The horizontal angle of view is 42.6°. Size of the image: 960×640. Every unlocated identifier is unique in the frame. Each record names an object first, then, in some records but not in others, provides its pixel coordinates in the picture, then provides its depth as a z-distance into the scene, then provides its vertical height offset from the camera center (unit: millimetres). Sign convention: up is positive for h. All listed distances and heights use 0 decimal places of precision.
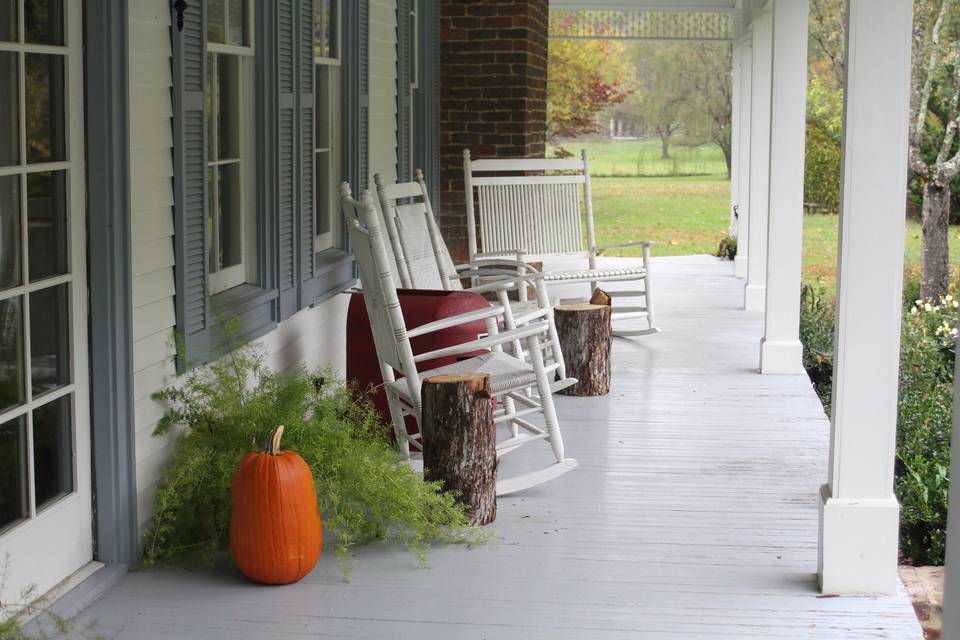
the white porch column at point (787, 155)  6258 +158
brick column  8078 +639
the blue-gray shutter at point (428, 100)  7609 +532
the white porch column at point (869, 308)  3252 -326
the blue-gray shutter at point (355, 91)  5758 +441
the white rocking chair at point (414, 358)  4215 -610
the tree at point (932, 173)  11297 +121
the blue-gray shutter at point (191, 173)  3631 +34
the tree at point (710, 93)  19844 +1519
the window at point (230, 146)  4184 +137
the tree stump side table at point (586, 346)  6035 -785
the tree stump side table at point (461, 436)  3914 -801
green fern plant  3633 -871
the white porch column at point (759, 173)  8711 +91
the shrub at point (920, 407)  4512 -1079
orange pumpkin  3369 -911
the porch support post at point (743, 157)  10414 +267
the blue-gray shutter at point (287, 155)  4676 +116
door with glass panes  2895 -287
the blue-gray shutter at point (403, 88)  6934 +551
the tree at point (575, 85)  16562 +1360
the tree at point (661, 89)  20422 +1609
